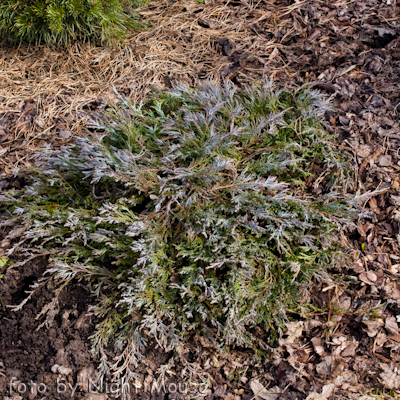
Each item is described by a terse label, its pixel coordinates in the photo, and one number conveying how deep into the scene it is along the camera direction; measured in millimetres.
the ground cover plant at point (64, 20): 3104
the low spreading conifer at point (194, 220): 2326
